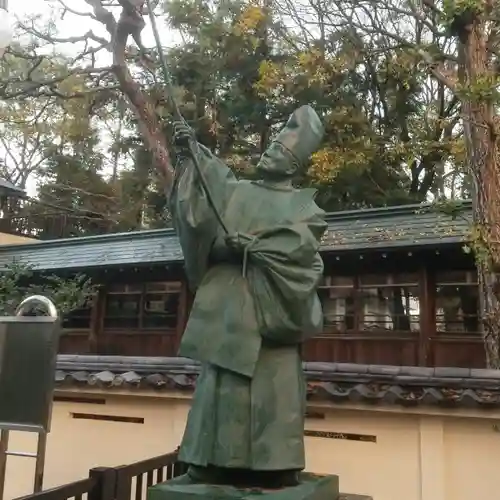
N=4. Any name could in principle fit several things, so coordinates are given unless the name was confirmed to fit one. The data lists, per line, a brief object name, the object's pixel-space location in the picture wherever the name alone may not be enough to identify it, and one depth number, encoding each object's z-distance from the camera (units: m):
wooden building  12.18
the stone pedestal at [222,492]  3.20
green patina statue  3.35
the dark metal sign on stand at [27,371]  2.99
